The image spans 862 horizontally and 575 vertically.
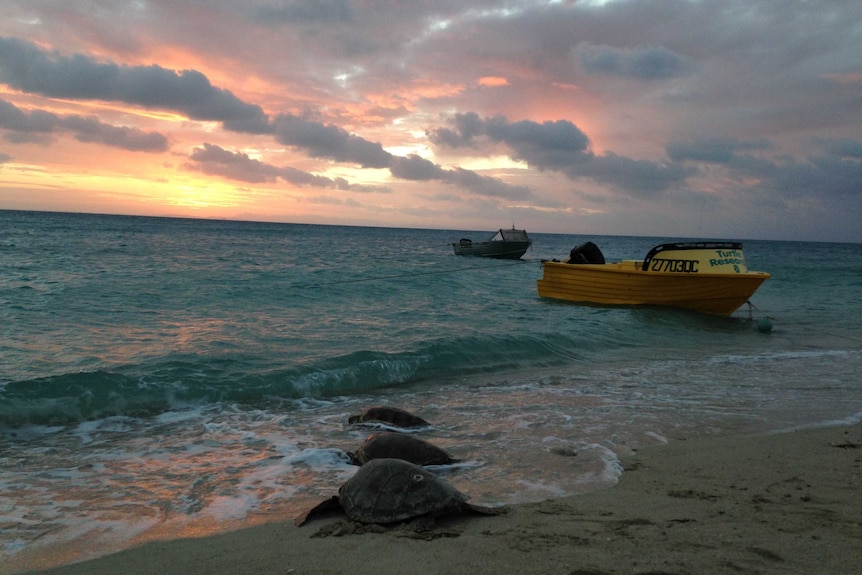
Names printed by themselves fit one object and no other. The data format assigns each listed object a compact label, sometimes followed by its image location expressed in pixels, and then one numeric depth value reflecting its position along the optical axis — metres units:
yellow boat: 14.15
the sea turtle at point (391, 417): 6.11
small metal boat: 40.03
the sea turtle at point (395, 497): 3.54
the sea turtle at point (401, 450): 4.76
